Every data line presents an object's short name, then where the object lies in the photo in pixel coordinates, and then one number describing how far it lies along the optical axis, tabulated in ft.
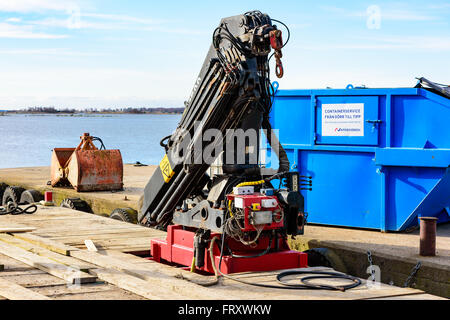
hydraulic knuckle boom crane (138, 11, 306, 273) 23.02
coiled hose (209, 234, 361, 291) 20.75
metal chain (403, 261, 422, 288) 28.40
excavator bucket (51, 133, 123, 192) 51.62
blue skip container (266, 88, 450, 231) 34.50
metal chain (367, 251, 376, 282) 30.10
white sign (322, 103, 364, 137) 36.78
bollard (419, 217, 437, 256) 29.53
